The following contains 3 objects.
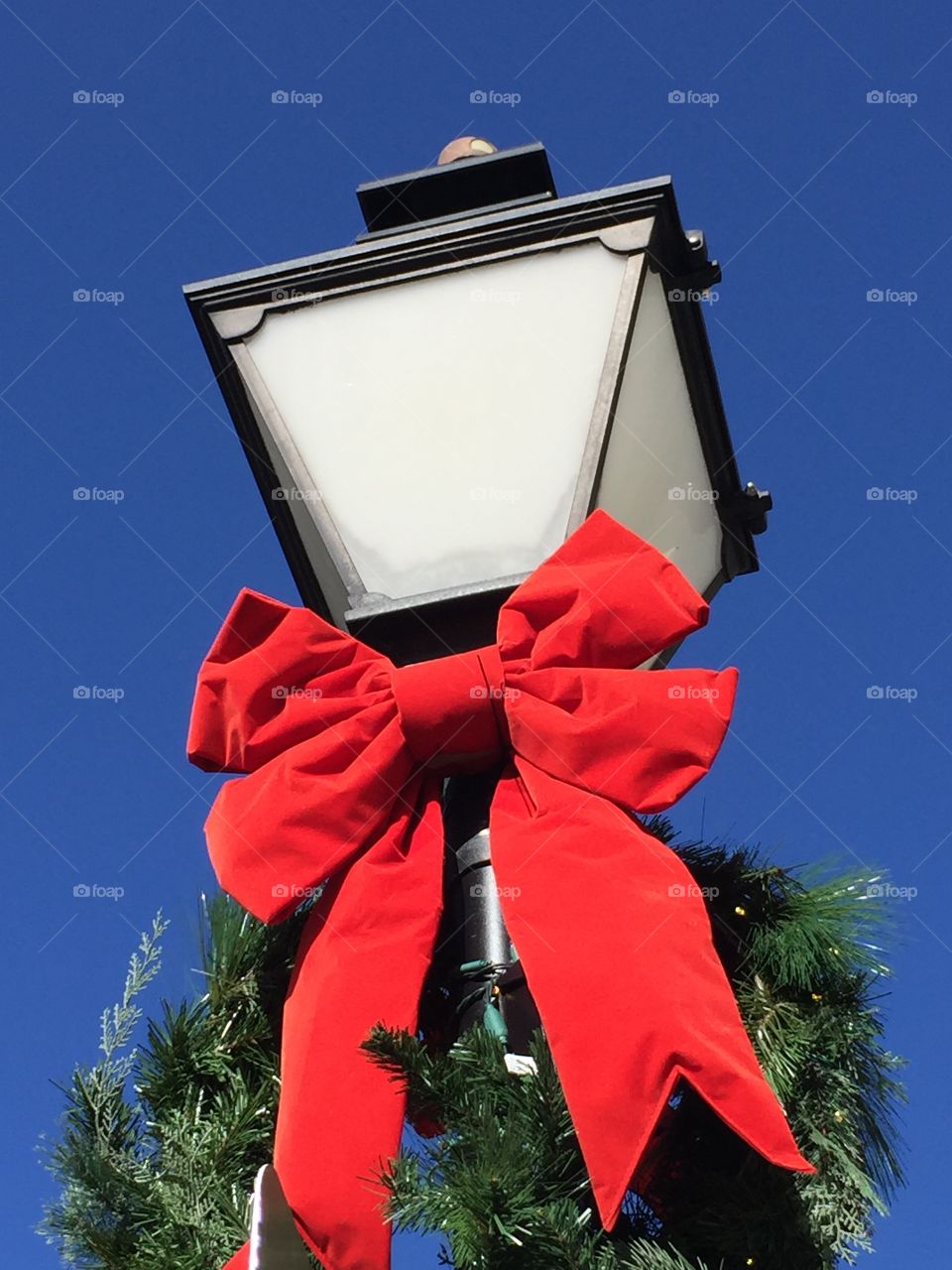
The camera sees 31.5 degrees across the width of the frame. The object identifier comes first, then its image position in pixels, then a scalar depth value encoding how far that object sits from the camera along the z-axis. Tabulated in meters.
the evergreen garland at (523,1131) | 2.01
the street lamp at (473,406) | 2.75
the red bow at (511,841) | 2.08
